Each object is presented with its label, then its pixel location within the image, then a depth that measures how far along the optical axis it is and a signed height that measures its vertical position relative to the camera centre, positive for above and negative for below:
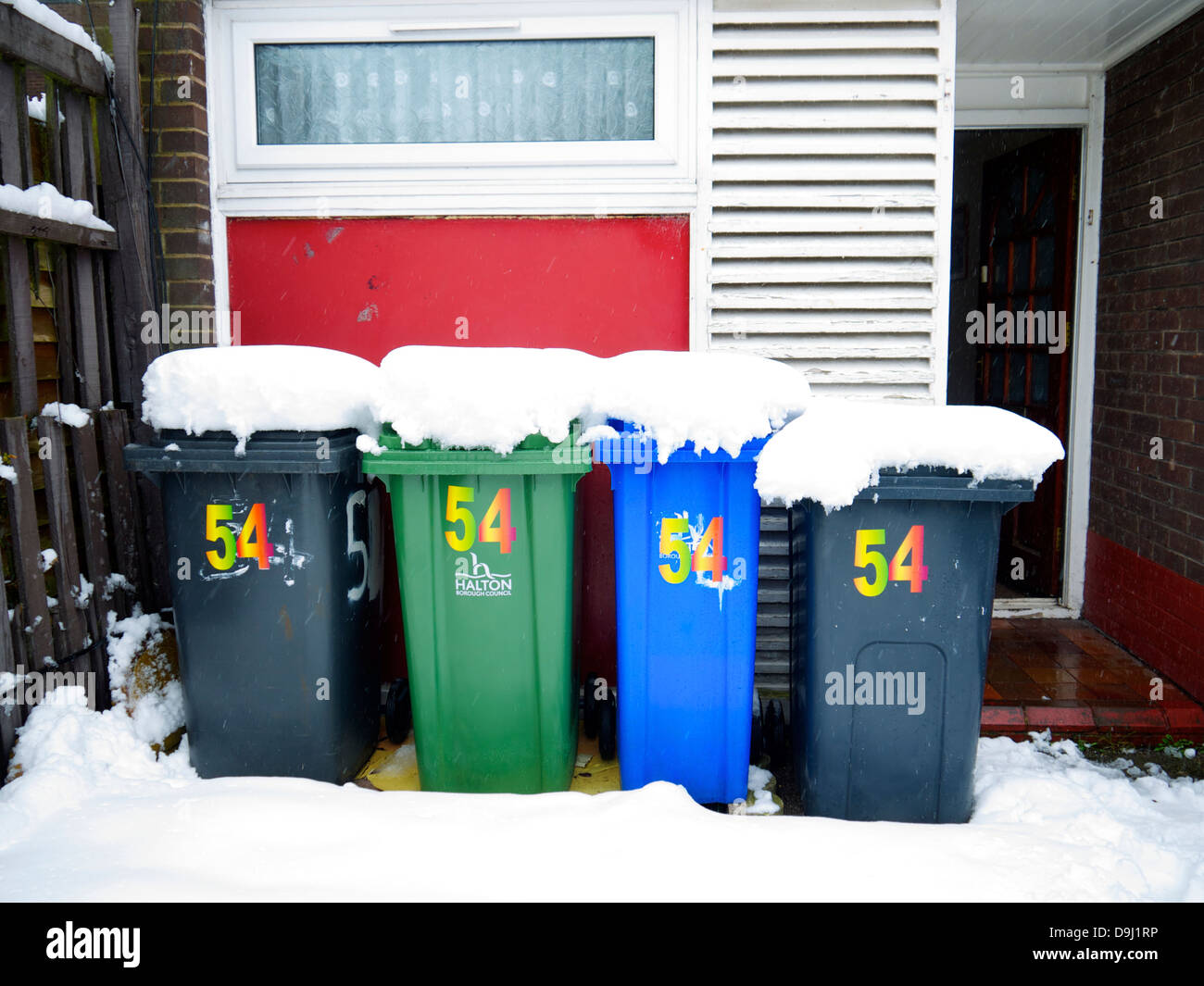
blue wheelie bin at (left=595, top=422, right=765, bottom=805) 2.76 -0.74
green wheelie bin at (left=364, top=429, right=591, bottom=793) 2.80 -0.73
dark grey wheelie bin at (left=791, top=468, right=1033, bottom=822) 2.63 -0.79
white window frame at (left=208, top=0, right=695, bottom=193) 3.61 +1.17
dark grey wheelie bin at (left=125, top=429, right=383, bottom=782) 2.80 -0.68
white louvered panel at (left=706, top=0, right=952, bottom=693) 3.57 +0.77
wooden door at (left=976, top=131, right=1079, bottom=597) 4.71 +0.49
